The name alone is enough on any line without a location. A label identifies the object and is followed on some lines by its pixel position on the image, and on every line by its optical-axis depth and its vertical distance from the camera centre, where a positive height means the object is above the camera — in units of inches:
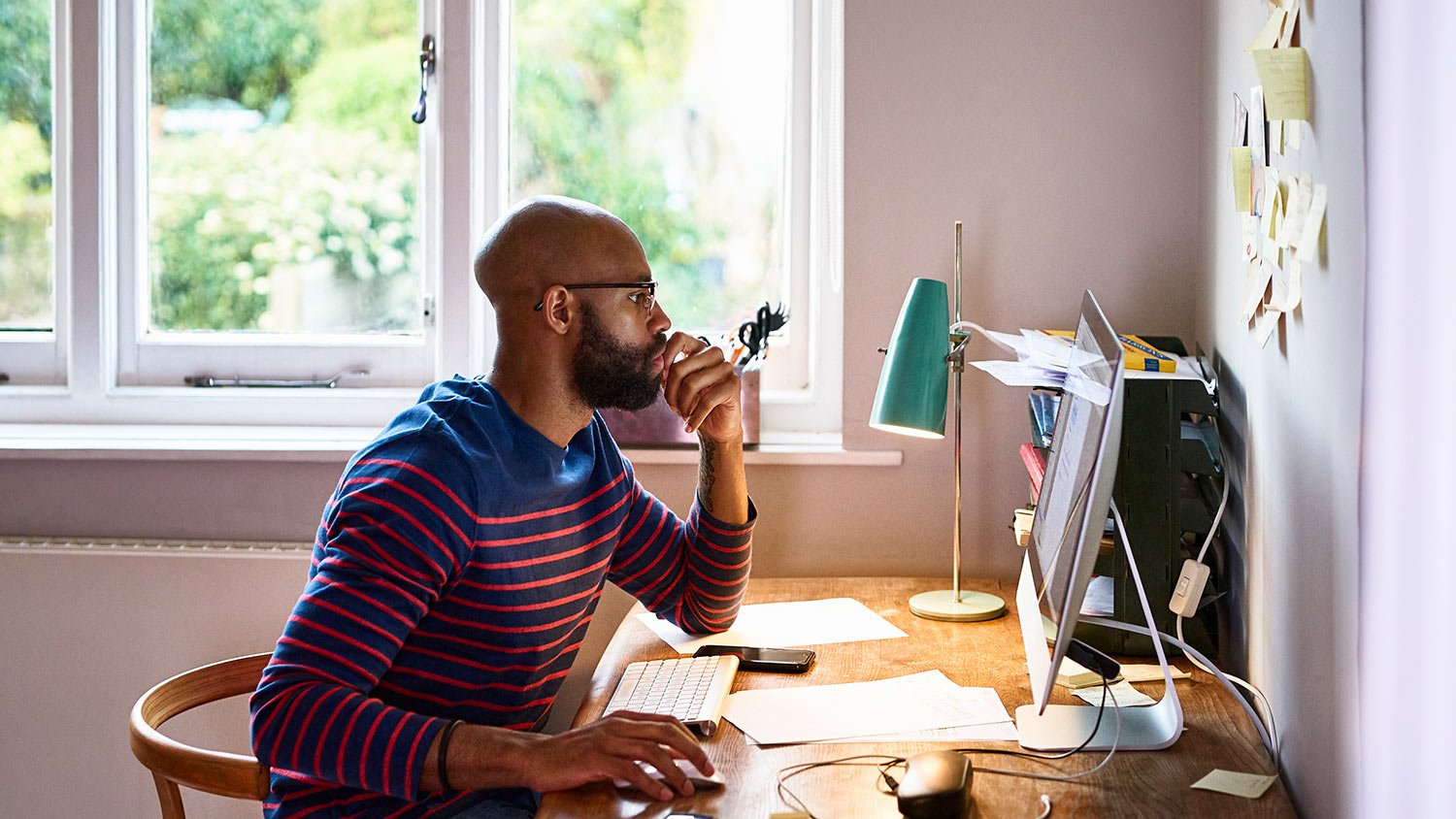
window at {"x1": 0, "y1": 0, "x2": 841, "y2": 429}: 90.7 +16.0
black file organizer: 58.7 -5.1
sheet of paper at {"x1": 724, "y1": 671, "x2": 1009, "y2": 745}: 50.2 -14.4
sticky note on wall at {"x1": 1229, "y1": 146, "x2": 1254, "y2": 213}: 57.4 +10.5
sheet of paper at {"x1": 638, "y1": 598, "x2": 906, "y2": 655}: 64.2 -13.6
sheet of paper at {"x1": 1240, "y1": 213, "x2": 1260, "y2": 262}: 55.5 +7.5
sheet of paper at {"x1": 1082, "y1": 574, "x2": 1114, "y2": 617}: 60.4 -10.7
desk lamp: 68.4 +0.7
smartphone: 58.7 -13.7
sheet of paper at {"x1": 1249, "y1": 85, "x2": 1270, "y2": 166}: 54.5 +12.5
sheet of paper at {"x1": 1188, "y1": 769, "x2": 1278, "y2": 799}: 43.3 -14.6
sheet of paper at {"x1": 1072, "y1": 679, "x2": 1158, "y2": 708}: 52.6 -13.8
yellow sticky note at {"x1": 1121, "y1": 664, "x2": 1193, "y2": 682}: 56.3 -13.6
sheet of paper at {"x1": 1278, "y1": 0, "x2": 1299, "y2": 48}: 47.4 +14.8
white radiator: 84.1 -18.4
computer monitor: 37.4 -5.0
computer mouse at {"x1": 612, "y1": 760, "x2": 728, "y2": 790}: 43.8 -14.6
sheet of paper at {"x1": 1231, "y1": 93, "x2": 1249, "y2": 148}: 59.6 +13.7
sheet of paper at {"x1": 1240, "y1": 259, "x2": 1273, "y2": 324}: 53.0 +4.9
